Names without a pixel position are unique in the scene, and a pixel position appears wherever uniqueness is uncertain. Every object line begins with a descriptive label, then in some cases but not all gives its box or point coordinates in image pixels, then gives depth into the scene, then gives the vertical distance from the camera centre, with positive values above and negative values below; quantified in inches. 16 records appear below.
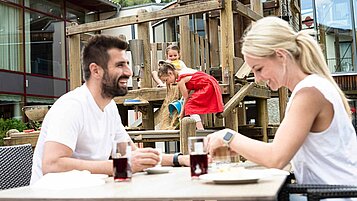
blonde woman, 89.8 -1.6
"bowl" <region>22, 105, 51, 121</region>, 315.2 +4.4
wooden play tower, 252.4 +39.2
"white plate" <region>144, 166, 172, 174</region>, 105.5 -10.8
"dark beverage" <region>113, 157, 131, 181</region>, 91.2 -9.1
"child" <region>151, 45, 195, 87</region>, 301.0 +34.0
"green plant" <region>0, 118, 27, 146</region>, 559.9 -5.6
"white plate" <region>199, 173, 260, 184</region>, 76.4 -9.4
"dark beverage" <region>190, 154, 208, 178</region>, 90.7 -8.5
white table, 67.2 -10.6
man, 104.4 -1.1
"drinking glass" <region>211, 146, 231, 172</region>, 98.0 -8.1
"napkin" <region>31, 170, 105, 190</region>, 83.7 -10.2
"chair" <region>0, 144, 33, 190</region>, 122.6 -10.9
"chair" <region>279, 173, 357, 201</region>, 78.7 -12.3
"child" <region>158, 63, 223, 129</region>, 245.1 +10.0
